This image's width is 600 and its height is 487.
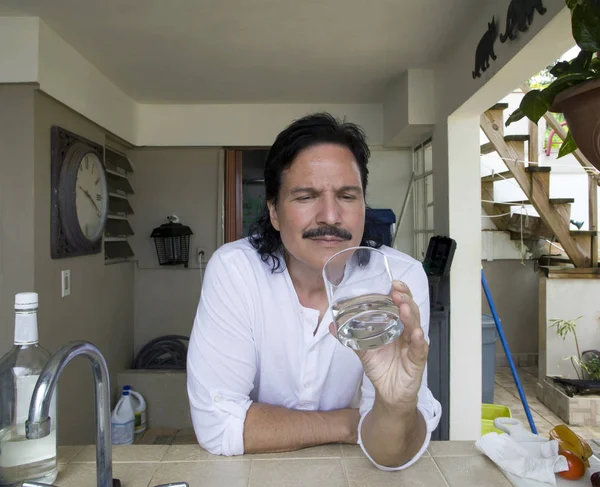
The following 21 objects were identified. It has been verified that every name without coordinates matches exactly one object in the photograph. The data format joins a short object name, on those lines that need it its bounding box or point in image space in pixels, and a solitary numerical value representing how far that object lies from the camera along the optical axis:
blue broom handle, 2.84
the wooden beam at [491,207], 4.64
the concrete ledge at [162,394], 3.40
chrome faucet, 0.58
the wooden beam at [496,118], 3.19
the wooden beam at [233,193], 3.72
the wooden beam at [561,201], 3.44
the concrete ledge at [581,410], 3.39
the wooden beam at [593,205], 3.56
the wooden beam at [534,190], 3.24
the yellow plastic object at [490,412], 2.86
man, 0.99
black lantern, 3.56
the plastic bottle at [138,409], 3.26
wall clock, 2.38
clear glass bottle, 0.77
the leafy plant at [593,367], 3.58
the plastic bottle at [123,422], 3.06
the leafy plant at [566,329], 3.79
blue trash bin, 3.33
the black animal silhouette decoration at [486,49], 1.99
